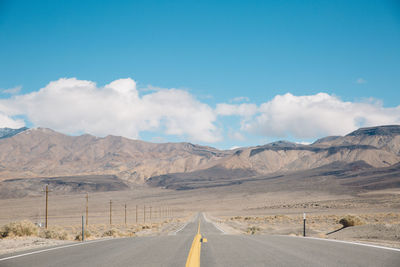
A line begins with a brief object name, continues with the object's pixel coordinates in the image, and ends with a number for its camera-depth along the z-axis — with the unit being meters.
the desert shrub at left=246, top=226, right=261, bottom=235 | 34.01
